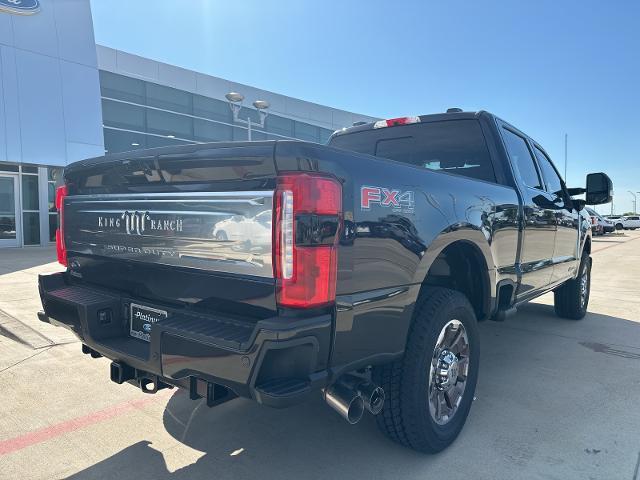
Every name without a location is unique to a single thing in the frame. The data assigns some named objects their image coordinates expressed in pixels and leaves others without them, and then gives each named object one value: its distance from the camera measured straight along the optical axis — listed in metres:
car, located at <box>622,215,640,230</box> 51.77
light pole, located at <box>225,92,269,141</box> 17.45
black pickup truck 1.89
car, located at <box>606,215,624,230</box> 48.26
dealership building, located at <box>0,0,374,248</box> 13.98
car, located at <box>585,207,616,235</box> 31.86
